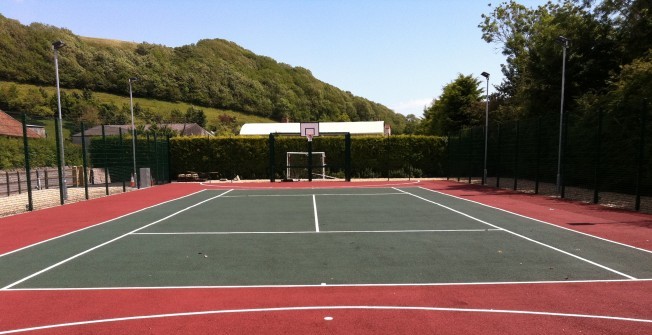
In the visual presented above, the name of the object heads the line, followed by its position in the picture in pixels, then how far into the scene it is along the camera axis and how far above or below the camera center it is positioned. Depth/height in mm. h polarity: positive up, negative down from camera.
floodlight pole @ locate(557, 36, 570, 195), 17002 +466
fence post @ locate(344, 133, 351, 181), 28127 -532
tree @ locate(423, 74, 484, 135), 39878 +4591
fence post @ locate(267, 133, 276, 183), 27469 -573
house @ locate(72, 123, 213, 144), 68850 +3666
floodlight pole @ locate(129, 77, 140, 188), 21384 +160
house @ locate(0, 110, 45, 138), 14442 +871
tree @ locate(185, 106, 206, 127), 90150 +7343
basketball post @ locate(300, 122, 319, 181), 27670 +1285
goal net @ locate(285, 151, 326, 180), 28047 -1087
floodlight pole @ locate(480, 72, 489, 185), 22844 -6
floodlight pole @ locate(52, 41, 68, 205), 15602 -684
